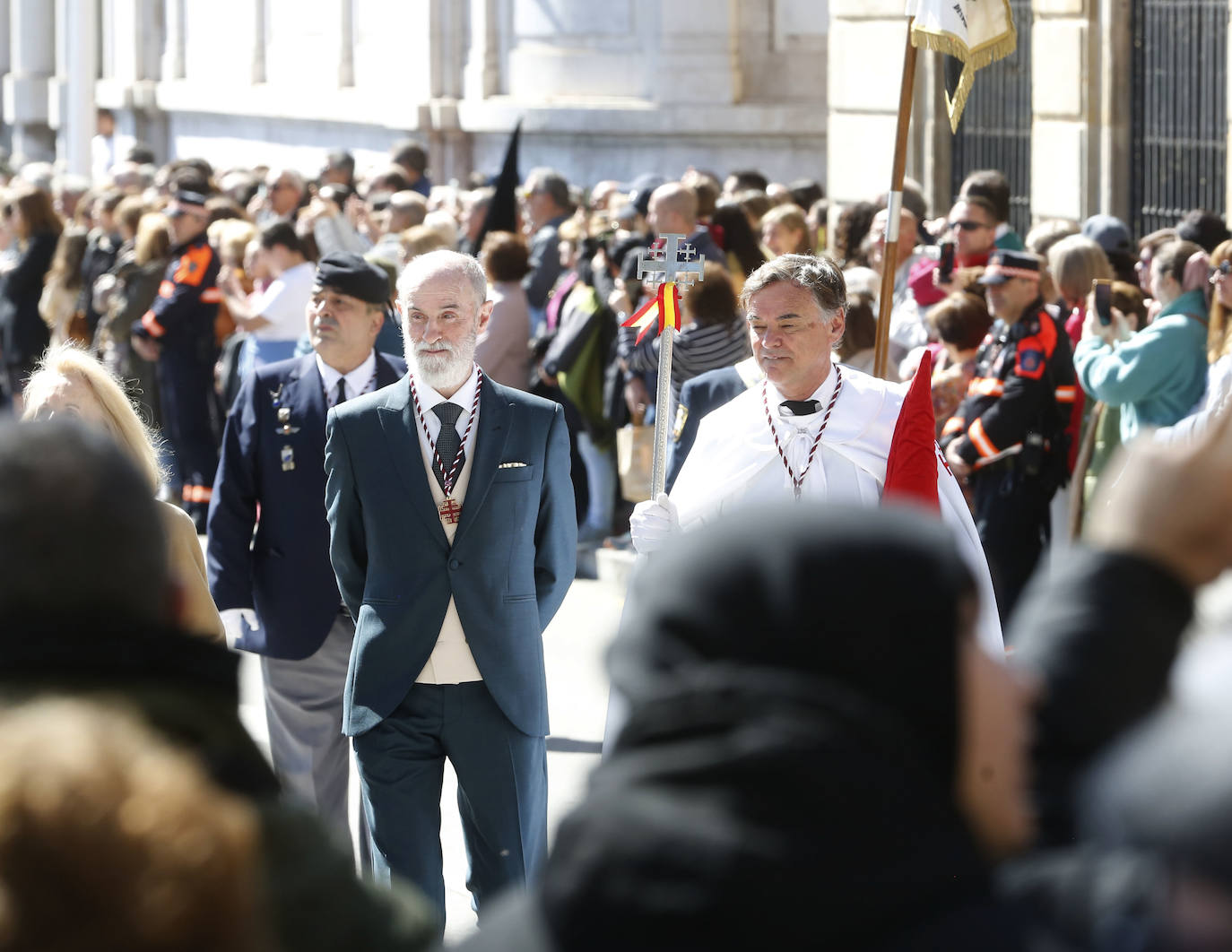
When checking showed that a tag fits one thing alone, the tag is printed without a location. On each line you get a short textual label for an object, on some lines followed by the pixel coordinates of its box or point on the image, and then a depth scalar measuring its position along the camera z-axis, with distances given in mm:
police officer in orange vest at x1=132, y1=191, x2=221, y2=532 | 22697
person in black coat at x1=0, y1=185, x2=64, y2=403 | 27452
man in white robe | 9698
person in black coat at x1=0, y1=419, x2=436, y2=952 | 4052
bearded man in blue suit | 9551
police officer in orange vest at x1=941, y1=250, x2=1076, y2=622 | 15047
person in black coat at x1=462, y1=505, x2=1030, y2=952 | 3370
